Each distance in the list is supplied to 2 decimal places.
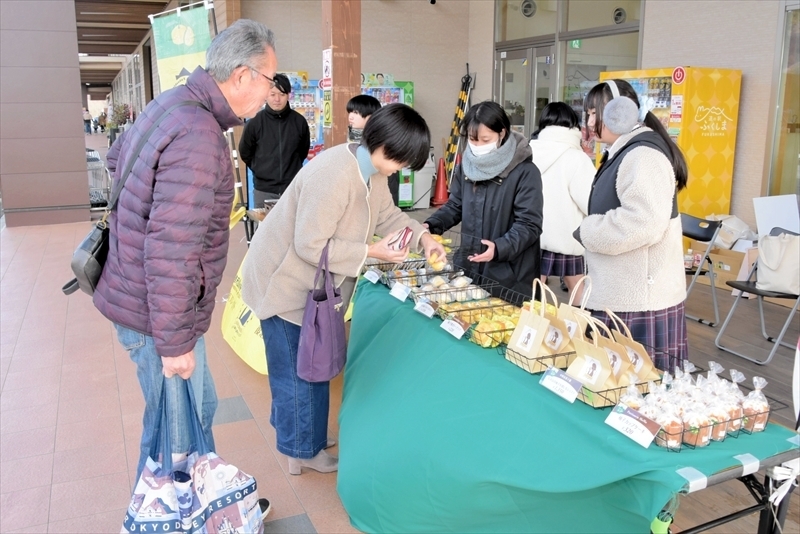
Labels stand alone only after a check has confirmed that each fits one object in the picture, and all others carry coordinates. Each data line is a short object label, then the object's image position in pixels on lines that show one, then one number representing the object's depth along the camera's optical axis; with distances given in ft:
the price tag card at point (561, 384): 5.56
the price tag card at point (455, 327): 7.12
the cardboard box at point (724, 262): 18.85
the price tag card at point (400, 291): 8.47
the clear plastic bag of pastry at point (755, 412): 5.28
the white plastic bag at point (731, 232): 17.92
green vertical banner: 16.48
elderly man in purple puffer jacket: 5.81
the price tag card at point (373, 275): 9.56
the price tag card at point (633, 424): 4.97
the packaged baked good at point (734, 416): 5.22
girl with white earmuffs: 7.51
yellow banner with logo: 19.71
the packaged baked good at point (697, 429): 5.03
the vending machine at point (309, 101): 31.45
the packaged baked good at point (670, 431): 4.99
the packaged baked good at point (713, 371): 5.55
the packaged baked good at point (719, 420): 5.13
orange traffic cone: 35.00
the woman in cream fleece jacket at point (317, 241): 7.52
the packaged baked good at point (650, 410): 5.14
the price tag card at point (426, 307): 7.81
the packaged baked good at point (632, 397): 5.29
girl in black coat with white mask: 9.62
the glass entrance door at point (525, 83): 30.81
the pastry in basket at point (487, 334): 6.89
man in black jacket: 17.83
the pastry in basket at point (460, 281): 8.54
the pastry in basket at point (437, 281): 8.58
